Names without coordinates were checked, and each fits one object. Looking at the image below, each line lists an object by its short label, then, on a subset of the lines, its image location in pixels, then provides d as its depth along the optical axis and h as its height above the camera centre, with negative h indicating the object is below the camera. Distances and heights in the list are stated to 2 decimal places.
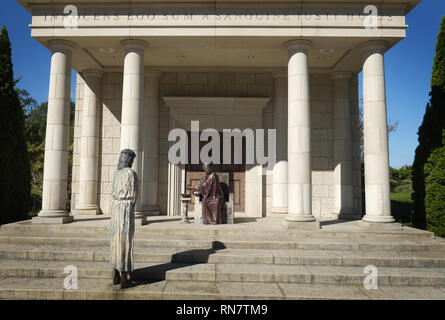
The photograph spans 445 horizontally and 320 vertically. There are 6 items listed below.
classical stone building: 9.19 +3.80
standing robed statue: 5.24 -0.75
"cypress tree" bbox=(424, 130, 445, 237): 10.08 -0.24
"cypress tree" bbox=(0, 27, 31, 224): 11.71 +1.34
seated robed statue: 9.90 -0.45
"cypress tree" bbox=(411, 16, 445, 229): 10.88 +2.17
